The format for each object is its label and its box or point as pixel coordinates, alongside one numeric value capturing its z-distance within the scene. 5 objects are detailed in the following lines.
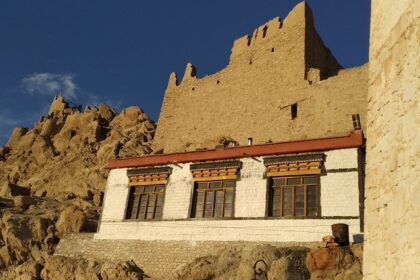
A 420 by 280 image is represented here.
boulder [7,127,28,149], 47.23
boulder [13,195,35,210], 26.22
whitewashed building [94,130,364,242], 14.94
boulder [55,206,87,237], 21.12
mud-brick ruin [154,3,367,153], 25.11
